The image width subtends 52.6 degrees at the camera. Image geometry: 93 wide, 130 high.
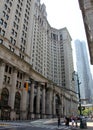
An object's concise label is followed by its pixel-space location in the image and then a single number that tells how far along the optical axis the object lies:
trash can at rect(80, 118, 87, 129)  14.95
